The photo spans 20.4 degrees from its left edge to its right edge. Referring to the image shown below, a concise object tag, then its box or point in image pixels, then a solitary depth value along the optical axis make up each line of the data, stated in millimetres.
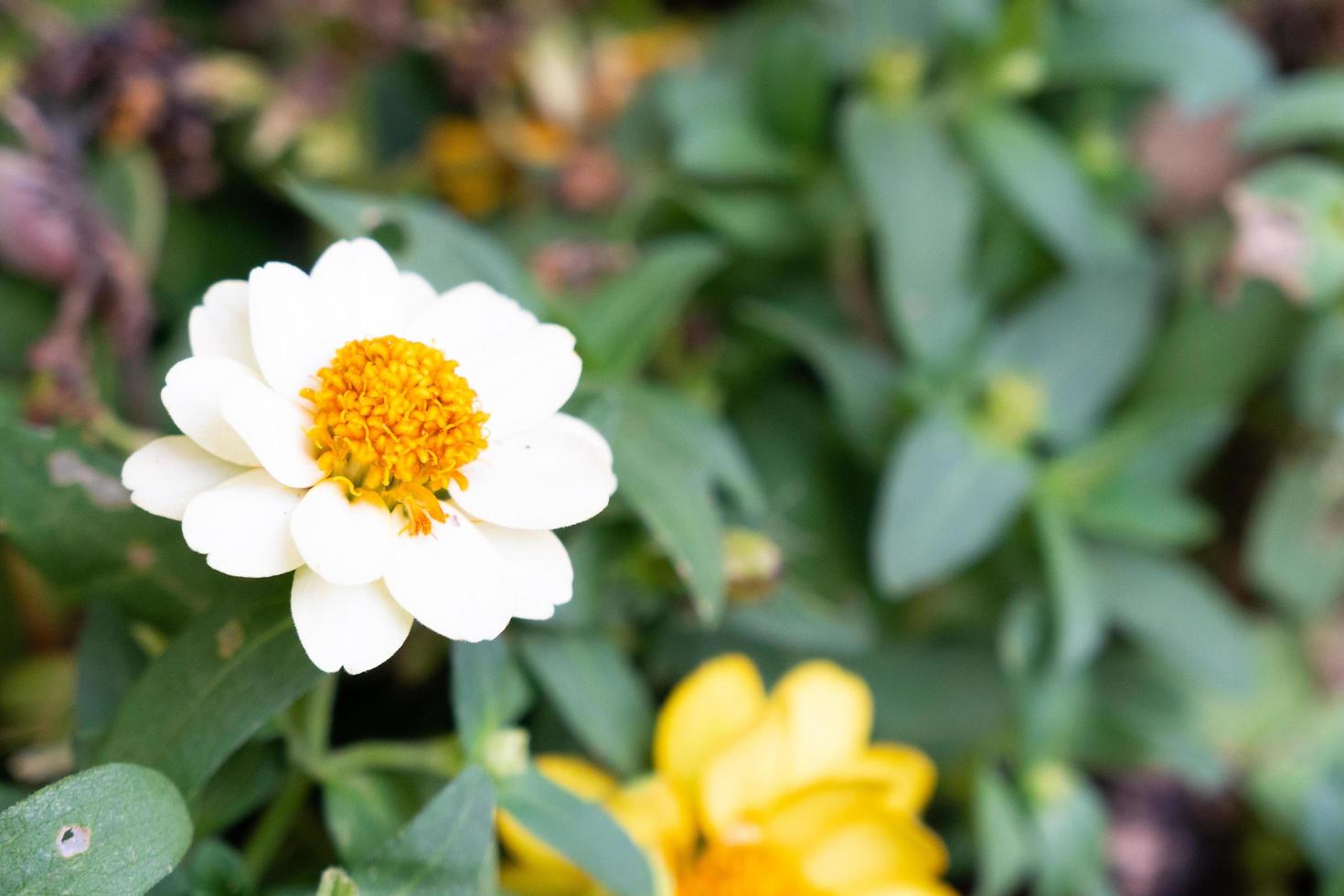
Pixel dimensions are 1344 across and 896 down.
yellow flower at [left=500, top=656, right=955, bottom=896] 402
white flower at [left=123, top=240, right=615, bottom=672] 345
